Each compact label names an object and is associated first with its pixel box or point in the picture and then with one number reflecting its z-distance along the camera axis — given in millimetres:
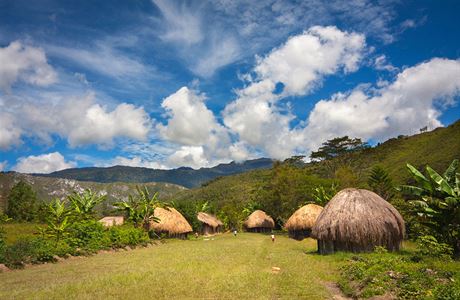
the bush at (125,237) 29531
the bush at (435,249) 15934
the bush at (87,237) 25297
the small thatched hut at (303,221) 41006
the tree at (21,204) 55781
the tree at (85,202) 36500
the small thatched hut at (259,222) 63094
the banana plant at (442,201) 16047
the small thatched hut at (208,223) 60188
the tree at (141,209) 41969
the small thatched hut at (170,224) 43750
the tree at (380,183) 46250
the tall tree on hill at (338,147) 57781
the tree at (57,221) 26216
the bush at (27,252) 18448
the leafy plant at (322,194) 48122
